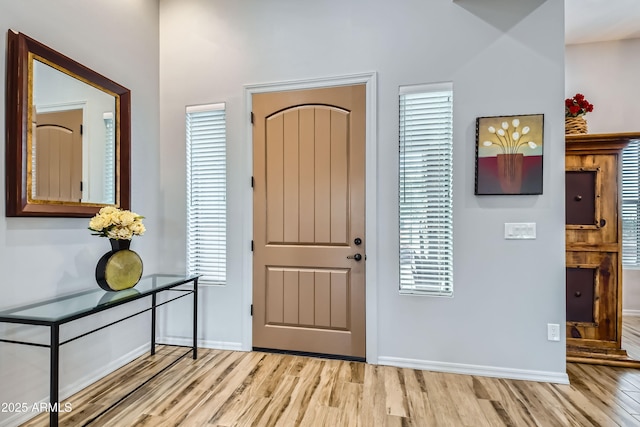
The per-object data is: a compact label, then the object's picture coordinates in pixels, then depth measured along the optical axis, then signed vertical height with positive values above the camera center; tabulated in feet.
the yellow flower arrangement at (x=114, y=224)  6.54 -0.25
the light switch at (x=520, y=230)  7.59 -0.42
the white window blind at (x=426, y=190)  8.00 +0.63
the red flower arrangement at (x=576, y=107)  8.81 +3.13
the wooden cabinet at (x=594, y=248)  8.45 -0.99
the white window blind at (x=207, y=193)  9.32 +0.61
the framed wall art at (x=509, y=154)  7.47 +1.48
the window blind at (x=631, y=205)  11.72 +0.33
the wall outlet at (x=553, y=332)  7.48 -2.93
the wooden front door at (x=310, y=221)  8.45 -0.22
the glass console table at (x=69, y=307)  4.81 -1.79
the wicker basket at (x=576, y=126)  8.72 +2.53
